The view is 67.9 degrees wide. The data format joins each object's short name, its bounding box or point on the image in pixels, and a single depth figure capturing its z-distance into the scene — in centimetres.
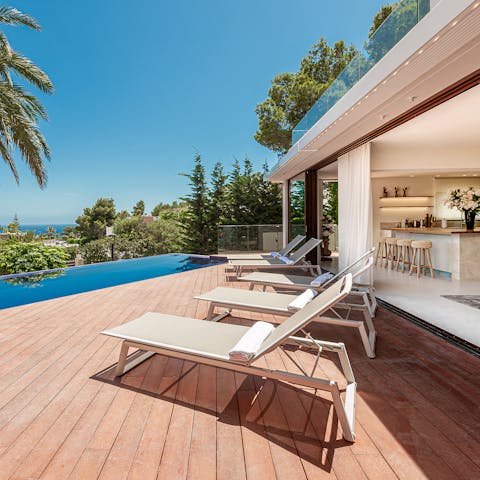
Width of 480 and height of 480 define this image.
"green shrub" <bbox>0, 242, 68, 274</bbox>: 1004
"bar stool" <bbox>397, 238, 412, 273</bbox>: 792
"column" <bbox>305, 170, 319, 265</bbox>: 957
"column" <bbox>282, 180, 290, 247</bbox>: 1215
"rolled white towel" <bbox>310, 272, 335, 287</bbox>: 436
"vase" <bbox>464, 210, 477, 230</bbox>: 700
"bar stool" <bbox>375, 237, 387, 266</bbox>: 964
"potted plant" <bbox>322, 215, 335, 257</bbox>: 1091
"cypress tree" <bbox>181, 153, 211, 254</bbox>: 1744
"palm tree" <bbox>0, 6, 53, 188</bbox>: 814
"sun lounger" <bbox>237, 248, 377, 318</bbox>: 446
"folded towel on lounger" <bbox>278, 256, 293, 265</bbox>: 692
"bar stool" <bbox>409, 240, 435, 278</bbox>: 724
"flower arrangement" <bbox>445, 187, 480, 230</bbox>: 692
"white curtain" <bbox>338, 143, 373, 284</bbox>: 638
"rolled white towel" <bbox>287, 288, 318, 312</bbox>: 326
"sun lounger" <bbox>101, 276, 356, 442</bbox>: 220
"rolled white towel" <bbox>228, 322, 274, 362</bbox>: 227
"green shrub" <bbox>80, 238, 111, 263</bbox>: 1421
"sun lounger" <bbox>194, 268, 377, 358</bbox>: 330
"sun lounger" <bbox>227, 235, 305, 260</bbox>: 792
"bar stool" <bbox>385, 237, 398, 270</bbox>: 855
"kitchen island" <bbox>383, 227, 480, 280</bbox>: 668
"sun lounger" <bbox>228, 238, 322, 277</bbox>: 682
